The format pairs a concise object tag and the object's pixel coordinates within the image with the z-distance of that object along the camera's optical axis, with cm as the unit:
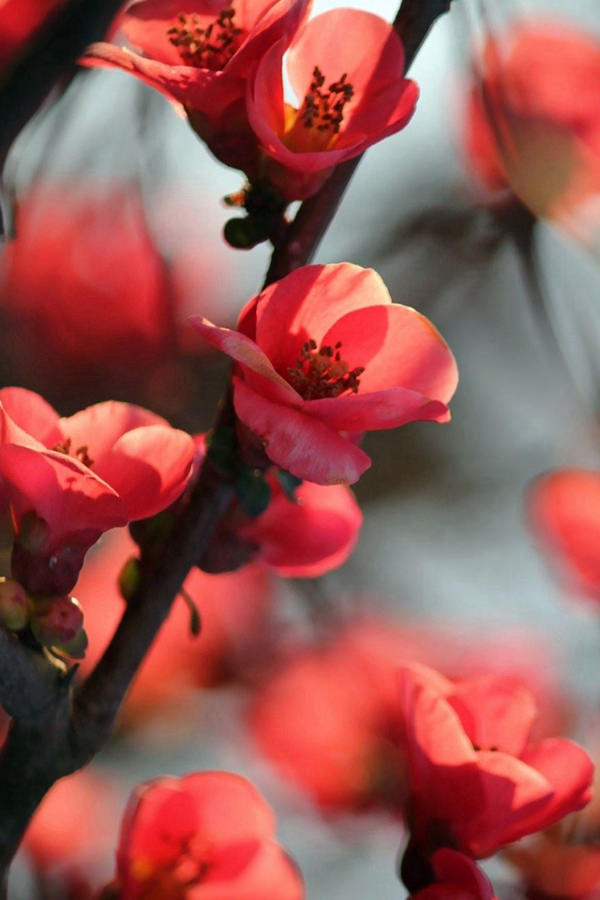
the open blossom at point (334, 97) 99
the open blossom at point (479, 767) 100
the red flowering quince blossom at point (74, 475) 97
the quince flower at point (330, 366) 97
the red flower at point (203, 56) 99
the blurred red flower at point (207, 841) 103
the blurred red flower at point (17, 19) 100
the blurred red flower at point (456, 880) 100
